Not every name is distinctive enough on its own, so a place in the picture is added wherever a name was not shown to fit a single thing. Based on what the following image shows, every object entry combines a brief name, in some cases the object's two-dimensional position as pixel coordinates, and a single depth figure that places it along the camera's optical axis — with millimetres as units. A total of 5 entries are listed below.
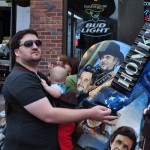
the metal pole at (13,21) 9227
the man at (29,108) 2494
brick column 7555
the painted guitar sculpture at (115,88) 1975
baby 2572
